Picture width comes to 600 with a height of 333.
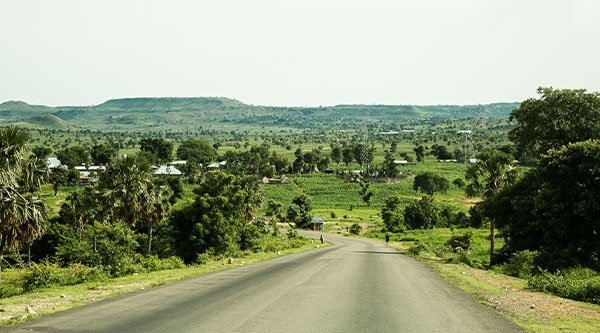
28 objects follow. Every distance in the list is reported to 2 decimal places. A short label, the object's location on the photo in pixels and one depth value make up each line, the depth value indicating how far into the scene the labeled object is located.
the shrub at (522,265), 37.91
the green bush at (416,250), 55.42
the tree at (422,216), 105.12
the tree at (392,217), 102.26
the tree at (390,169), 178.12
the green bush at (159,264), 34.18
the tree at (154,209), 55.44
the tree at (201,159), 194.25
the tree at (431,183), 155.25
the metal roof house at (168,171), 160.12
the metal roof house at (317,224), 111.00
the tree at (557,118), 50.53
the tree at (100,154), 177.38
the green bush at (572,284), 24.11
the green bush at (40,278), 25.80
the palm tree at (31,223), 29.30
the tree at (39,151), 137.70
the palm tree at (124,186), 53.28
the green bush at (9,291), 24.31
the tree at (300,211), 115.88
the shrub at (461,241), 68.39
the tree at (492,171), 54.69
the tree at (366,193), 145.75
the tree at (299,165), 192.88
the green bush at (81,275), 26.61
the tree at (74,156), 168.89
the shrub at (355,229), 103.81
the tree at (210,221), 52.47
